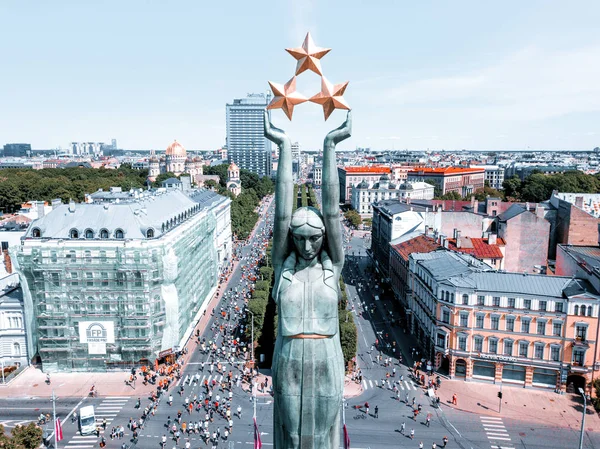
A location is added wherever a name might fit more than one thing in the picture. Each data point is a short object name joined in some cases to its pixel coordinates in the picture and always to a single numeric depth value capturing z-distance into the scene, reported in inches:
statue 538.0
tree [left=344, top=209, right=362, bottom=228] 6028.5
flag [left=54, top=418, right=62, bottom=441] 1466.5
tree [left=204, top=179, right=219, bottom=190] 7459.6
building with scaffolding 2095.2
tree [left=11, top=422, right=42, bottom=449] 1294.3
